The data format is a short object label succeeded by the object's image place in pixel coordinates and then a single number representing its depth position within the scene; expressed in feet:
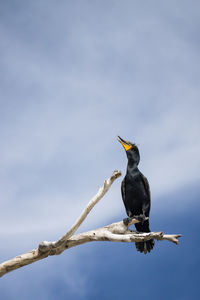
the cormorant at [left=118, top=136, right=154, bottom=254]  60.70
